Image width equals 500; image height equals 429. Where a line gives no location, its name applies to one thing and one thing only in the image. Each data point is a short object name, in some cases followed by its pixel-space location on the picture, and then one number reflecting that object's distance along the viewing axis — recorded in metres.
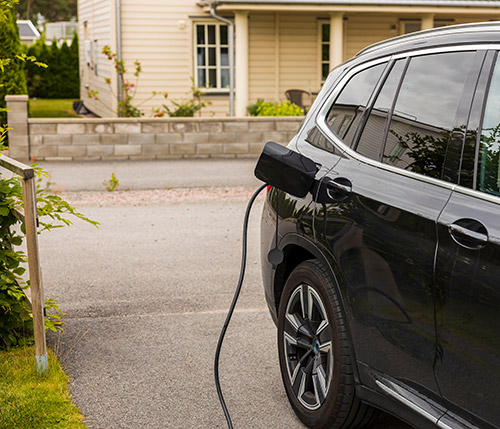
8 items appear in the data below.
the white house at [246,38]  20.70
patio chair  21.06
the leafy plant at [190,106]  18.42
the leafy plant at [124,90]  18.94
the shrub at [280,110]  16.81
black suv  2.88
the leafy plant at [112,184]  12.64
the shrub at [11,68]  15.59
